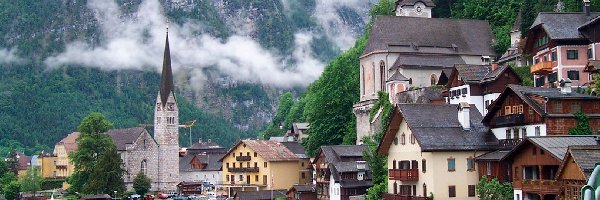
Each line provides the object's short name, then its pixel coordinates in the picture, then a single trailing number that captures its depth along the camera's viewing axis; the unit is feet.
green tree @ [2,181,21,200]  344.49
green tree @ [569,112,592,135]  143.33
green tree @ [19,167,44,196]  347.15
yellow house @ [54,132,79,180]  416.67
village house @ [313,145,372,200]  212.43
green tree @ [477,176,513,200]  144.15
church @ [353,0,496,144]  244.83
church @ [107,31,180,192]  386.93
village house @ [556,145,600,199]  115.03
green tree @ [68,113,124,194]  315.17
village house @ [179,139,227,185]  376.27
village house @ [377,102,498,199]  156.87
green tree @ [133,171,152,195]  357.82
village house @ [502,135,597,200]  126.72
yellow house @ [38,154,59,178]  433.07
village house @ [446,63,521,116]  183.83
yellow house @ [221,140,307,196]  290.76
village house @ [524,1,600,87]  178.09
